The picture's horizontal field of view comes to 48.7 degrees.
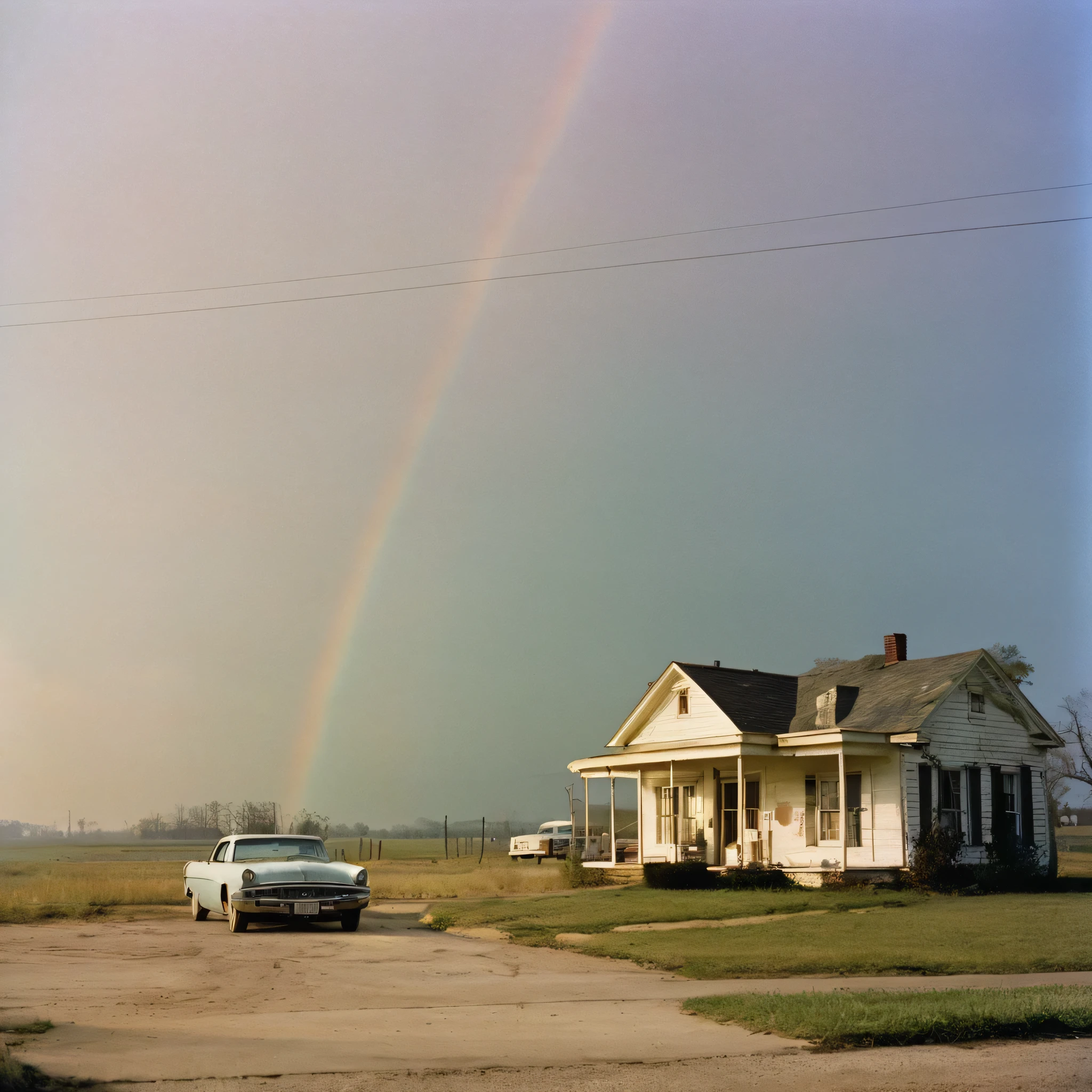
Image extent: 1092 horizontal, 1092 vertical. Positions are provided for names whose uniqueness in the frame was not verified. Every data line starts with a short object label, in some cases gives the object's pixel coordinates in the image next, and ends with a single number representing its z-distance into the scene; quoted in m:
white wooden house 27.66
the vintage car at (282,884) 17.97
